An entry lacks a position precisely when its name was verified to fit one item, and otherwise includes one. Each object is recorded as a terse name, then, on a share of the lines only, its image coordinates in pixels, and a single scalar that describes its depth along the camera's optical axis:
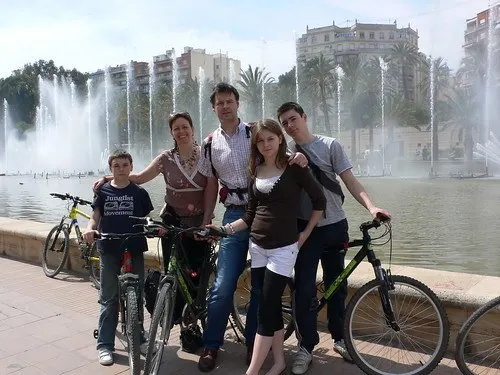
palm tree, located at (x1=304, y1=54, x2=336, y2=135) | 54.28
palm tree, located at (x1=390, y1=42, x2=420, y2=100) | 61.94
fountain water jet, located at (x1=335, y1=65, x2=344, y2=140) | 58.84
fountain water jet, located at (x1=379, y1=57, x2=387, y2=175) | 55.97
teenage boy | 3.85
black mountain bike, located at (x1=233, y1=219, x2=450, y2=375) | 3.68
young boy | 4.33
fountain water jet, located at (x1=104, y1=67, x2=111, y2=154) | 45.97
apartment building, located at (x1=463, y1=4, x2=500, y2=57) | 79.81
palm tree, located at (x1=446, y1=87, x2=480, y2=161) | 46.50
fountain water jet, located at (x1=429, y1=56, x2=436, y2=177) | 38.28
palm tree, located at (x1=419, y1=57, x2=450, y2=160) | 50.50
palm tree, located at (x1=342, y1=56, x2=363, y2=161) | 56.66
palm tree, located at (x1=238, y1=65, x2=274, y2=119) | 53.44
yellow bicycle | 6.95
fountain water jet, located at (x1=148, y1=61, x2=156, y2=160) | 58.50
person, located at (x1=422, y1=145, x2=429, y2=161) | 54.25
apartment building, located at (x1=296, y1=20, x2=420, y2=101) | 105.88
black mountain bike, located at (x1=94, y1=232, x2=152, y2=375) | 3.58
